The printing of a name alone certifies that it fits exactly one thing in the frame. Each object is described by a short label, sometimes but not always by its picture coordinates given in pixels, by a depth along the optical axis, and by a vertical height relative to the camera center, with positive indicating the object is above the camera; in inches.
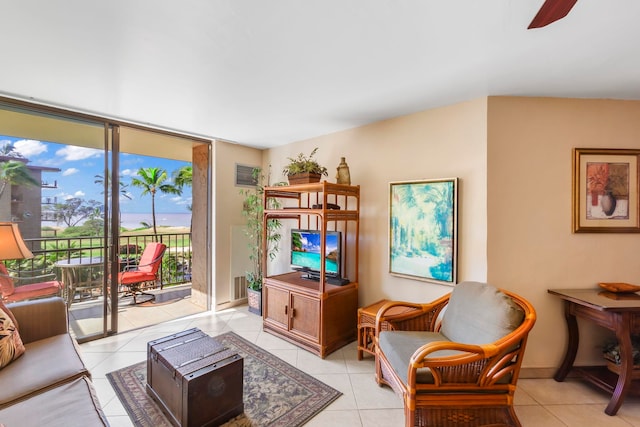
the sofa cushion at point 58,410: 47.5 -37.7
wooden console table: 73.3 -32.7
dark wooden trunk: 64.7 -44.1
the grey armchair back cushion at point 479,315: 67.6 -28.3
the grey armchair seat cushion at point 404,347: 64.8 -38.6
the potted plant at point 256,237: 150.8 -14.4
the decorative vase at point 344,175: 117.7 +16.7
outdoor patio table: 116.7 -28.0
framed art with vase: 89.3 +7.8
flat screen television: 116.1 -17.8
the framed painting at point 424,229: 96.1 -6.5
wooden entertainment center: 105.5 -34.6
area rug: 71.6 -56.2
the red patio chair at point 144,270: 151.6 -35.5
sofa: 48.9 -37.5
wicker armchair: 61.8 -39.3
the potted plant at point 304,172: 115.2 +18.0
